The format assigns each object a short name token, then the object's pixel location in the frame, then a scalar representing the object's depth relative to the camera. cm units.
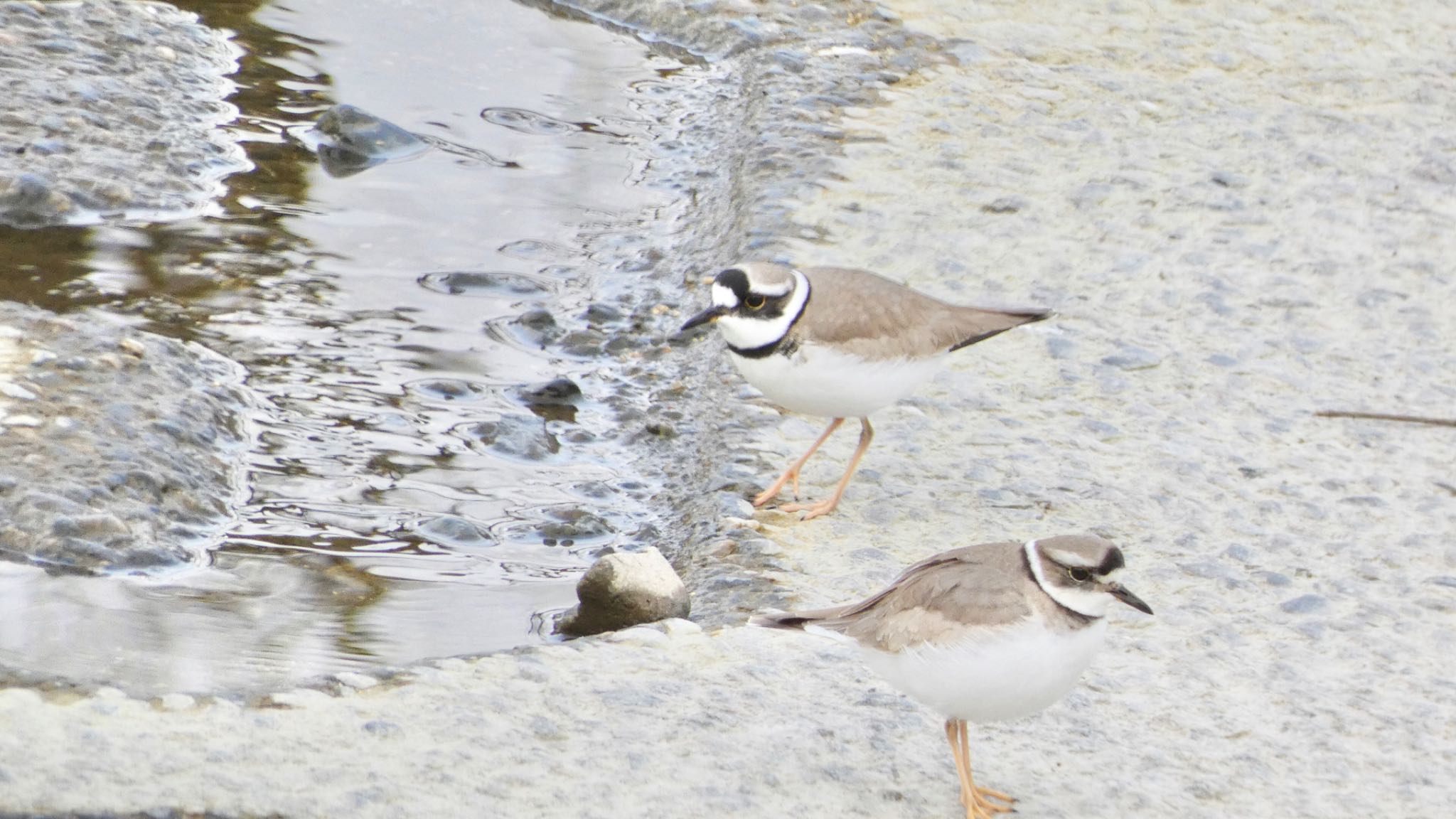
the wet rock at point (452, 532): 930
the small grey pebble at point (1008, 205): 1332
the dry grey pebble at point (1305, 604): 866
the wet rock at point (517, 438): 1040
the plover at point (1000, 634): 646
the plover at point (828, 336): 927
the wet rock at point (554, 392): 1115
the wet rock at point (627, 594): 830
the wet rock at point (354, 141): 1380
